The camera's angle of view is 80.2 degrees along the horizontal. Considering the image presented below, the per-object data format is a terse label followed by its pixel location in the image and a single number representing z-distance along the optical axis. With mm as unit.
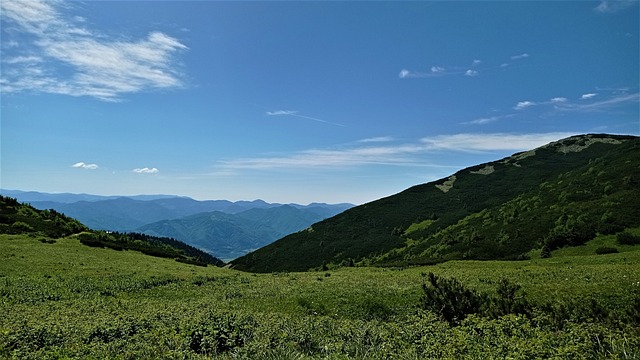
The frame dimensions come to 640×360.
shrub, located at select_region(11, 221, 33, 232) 55588
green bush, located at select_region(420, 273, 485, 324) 17375
